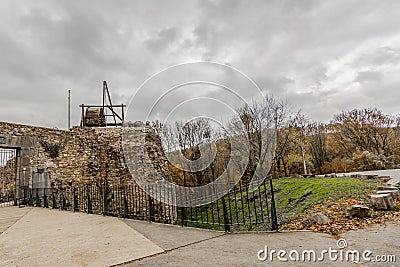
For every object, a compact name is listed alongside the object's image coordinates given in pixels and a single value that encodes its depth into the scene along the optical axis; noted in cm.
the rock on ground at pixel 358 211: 440
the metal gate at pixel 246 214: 372
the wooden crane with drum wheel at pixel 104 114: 1316
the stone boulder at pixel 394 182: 683
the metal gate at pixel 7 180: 1083
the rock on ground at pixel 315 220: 411
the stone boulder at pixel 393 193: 536
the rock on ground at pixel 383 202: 475
